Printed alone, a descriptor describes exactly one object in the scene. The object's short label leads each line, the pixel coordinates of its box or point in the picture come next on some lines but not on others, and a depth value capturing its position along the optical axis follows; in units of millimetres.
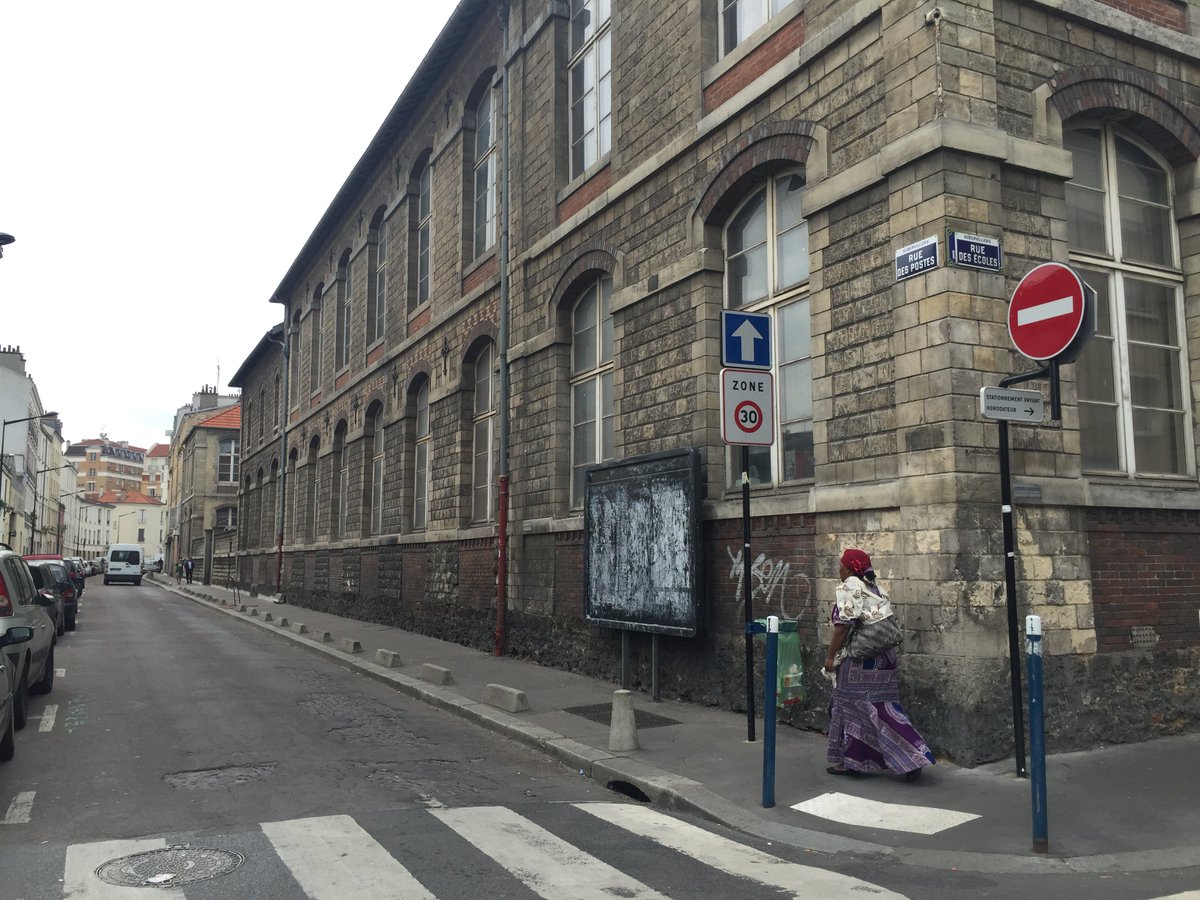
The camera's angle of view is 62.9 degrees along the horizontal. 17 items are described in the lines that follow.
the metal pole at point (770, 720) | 6199
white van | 55750
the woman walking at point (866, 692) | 6820
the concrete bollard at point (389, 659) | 13906
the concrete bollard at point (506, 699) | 9961
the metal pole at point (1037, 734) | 5160
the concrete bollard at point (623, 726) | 8016
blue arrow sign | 7363
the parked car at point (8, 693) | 7164
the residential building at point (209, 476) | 59219
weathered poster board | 10188
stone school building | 7547
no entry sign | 5652
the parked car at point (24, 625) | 8938
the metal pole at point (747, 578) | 7535
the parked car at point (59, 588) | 17656
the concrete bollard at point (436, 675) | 12133
